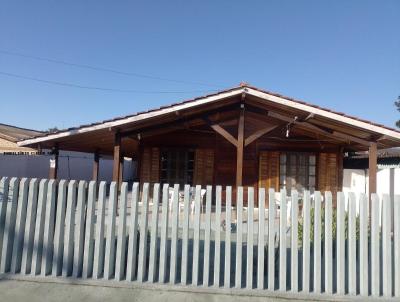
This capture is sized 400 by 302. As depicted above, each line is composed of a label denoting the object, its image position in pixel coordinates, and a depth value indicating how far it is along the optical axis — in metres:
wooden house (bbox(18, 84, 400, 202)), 10.49
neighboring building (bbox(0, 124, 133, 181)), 16.91
